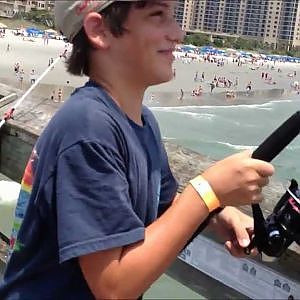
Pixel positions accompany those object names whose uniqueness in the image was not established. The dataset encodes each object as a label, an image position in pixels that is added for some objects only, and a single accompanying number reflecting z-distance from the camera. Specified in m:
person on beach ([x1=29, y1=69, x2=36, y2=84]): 40.91
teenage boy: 1.33
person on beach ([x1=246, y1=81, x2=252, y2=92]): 57.28
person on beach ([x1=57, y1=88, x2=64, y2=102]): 33.95
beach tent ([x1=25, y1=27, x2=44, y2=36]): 84.38
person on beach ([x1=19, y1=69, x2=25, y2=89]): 39.85
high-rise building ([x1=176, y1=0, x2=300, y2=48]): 133.88
